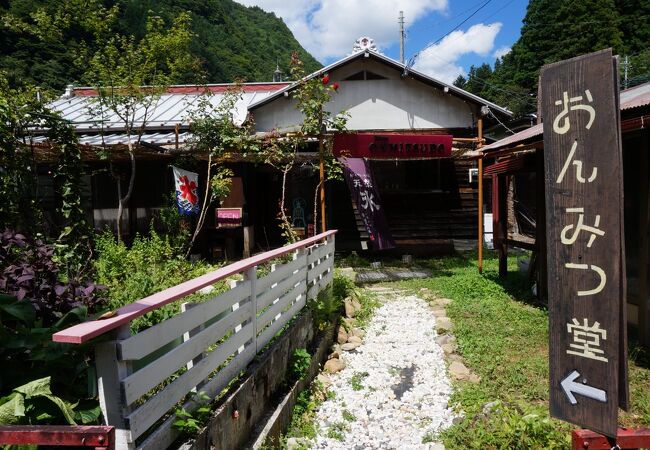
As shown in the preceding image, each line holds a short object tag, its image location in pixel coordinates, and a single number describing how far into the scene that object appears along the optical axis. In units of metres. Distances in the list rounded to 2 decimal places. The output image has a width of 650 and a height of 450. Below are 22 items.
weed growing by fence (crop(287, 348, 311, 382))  4.78
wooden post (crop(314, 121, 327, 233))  9.04
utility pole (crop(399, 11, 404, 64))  34.03
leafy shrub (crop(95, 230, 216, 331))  5.98
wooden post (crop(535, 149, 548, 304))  7.58
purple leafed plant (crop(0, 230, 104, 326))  3.69
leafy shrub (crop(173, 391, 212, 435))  2.67
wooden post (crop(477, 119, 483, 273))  9.92
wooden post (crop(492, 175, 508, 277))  9.69
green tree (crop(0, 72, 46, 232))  5.70
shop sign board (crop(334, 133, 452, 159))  9.82
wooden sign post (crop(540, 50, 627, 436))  2.08
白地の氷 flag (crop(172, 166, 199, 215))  9.49
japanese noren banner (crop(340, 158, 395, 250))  10.84
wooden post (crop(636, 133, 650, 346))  5.37
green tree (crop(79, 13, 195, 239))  9.66
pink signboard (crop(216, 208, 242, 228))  11.28
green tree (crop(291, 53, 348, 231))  8.89
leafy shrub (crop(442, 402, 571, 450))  3.47
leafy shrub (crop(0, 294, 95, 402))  2.44
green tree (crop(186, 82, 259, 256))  9.73
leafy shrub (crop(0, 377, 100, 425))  2.05
